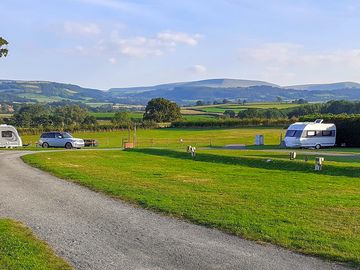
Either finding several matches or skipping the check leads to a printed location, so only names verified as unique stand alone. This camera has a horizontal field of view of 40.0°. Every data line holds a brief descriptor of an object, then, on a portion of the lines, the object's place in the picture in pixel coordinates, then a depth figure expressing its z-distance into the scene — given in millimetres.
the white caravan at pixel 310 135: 46938
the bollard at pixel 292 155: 28331
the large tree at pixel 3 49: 46250
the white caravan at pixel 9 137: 46938
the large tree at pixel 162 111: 114019
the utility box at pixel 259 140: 53562
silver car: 48469
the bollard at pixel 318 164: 22672
